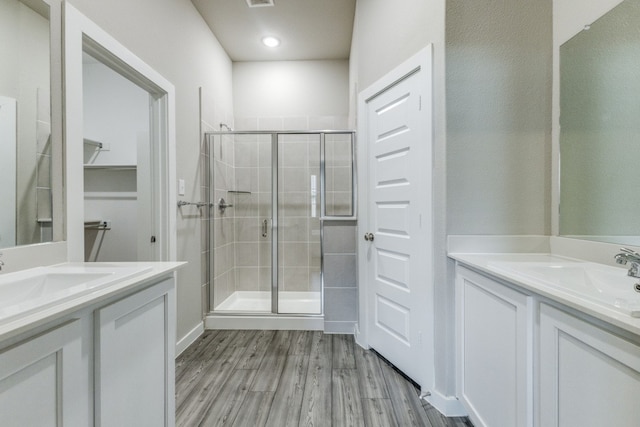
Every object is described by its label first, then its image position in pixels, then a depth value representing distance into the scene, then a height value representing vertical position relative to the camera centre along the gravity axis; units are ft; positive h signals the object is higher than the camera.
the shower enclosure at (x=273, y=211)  9.60 +0.02
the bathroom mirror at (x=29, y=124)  3.54 +1.16
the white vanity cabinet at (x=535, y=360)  2.28 -1.55
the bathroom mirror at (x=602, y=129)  3.96 +1.25
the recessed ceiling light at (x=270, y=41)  10.09 +6.07
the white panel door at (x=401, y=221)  5.63 -0.21
